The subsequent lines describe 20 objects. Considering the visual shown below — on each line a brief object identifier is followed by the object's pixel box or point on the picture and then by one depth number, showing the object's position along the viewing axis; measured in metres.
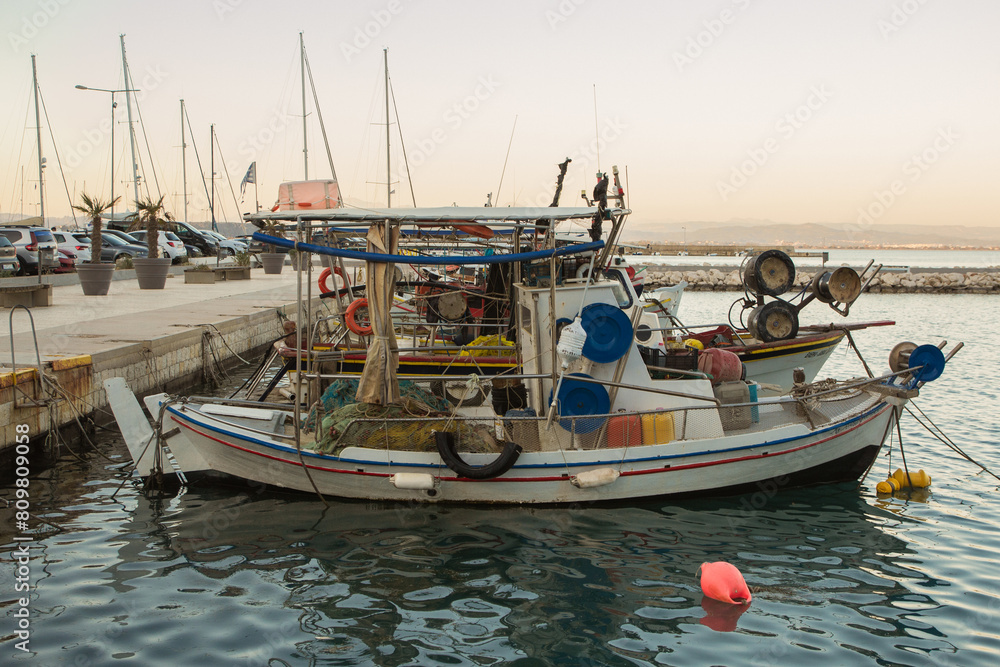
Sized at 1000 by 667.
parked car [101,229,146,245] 34.00
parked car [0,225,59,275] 24.33
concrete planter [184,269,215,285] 28.06
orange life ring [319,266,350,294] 14.64
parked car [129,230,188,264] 35.36
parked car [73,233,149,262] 30.64
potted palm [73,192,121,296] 20.16
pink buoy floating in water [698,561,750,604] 6.66
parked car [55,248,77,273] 27.58
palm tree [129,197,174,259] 23.94
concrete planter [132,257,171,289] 23.83
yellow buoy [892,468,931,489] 9.80
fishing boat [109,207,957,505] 8.18
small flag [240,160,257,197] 33.41
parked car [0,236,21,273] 21.56
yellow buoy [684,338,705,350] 13.47
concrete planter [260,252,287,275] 35.94
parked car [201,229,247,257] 40.80
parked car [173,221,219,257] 41.47
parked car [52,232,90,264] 27.93
